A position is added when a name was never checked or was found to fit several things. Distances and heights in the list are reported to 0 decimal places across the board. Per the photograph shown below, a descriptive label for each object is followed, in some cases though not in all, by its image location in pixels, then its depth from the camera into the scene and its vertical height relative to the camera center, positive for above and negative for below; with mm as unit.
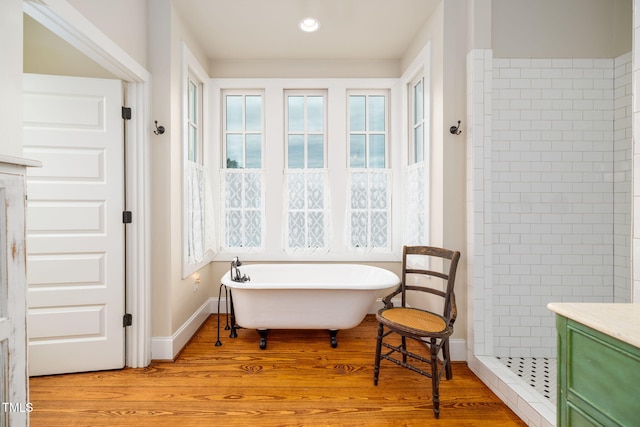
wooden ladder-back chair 1837 -694
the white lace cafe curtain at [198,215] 2719 -34
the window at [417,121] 2859 +862
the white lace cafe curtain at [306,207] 3264 +46
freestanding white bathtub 2418 -742
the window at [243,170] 3270 +432
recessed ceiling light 2574 +1572
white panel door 2070 -89
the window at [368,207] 3252 +47
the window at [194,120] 2847 +861
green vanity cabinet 867 -504
